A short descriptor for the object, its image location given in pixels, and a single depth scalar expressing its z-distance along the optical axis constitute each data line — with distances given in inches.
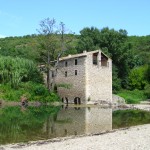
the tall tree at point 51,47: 1626.4
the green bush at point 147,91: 1810.7
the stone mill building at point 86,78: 1540.9
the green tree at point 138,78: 2061.4
